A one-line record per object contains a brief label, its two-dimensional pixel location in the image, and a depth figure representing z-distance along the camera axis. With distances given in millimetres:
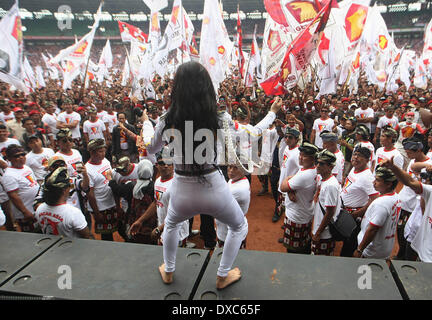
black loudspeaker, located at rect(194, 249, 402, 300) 1524
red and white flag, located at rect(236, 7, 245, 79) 8906
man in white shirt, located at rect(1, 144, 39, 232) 3459
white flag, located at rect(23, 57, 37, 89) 11377
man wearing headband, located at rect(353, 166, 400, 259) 2684
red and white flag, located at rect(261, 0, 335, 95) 5238
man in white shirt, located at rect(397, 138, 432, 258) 3805
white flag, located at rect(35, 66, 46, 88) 15209
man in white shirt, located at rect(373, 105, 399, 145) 7336
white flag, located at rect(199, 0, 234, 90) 7523
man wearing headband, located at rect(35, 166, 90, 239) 2471
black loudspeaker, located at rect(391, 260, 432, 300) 1473
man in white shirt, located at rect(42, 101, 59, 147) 7044
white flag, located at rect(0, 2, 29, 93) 4855
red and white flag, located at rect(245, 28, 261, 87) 9878
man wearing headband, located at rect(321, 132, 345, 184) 4246
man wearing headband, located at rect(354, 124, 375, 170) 4852
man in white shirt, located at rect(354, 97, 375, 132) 7964
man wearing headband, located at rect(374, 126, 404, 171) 4504
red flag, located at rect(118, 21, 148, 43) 11739
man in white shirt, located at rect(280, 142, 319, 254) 3279
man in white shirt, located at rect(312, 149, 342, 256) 3004
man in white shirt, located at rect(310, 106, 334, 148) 6496
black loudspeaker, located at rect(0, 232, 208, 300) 1568
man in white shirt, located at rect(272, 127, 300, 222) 4461
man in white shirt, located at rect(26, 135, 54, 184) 4300
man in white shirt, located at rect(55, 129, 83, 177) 4105
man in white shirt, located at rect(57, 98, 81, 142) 7080
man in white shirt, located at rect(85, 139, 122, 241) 3627
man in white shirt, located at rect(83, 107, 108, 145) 7051
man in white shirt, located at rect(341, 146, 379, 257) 3430
